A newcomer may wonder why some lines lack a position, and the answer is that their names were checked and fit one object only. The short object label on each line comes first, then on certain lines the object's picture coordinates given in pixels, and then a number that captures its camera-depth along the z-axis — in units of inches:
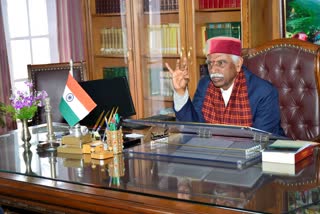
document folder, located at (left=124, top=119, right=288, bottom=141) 97.1
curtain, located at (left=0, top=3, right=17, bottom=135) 211.2
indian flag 116.7
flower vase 124.7
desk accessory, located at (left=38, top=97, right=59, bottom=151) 119.2
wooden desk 78.4
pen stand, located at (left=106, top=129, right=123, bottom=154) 107.8
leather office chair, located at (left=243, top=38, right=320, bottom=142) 140.4
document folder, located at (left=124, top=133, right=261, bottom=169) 98.4
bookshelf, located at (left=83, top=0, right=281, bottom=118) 180.7
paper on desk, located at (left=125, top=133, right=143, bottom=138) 123.2
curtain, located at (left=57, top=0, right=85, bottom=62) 236.7
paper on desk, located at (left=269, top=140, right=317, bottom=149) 98.6
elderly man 126.6
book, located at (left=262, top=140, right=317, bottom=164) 94.5
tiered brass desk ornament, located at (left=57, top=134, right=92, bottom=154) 112.1
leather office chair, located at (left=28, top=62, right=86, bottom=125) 175.2
